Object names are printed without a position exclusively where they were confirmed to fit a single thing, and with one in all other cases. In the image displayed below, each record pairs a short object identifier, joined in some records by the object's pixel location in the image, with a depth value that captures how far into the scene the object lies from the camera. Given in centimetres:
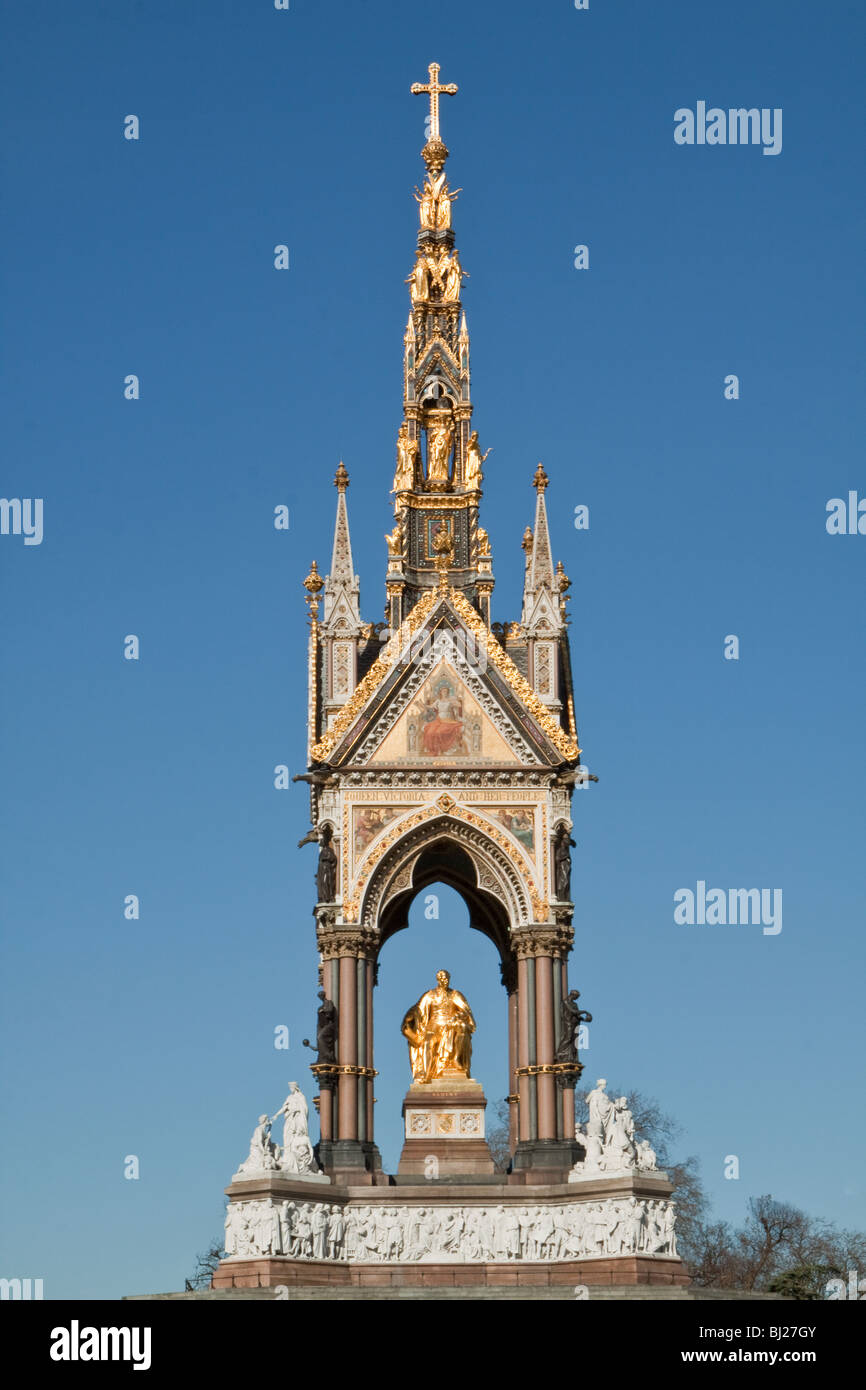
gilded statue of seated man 4250
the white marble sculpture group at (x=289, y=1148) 3916
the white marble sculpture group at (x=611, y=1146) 3934
